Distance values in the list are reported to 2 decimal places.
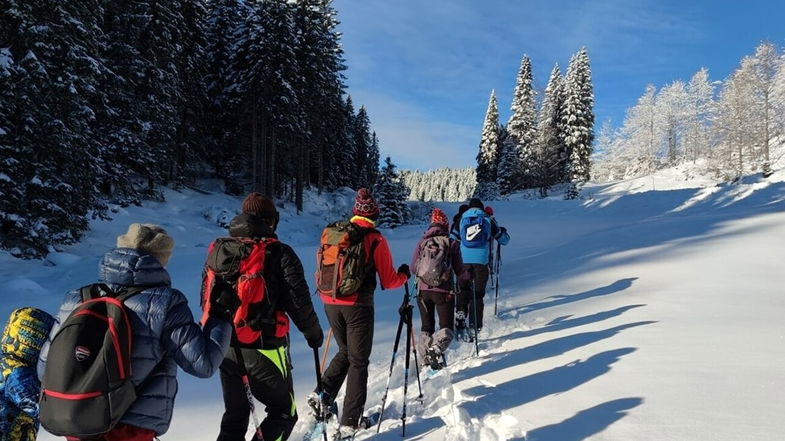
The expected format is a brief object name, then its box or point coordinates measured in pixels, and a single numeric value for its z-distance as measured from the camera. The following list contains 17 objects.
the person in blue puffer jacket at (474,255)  6.76
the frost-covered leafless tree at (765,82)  36.25
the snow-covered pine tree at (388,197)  33.72
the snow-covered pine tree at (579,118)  43.59
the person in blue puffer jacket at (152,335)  2.01
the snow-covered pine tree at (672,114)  54.50
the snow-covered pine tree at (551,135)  44.88
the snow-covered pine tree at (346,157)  45.72
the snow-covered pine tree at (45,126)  11.45
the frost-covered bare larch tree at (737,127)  36.94
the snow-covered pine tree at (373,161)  58.49
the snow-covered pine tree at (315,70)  30.08
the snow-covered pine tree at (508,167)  47.56
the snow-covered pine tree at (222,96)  29.80
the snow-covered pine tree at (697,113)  50.62
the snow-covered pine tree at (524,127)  46.38
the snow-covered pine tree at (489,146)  54.31
